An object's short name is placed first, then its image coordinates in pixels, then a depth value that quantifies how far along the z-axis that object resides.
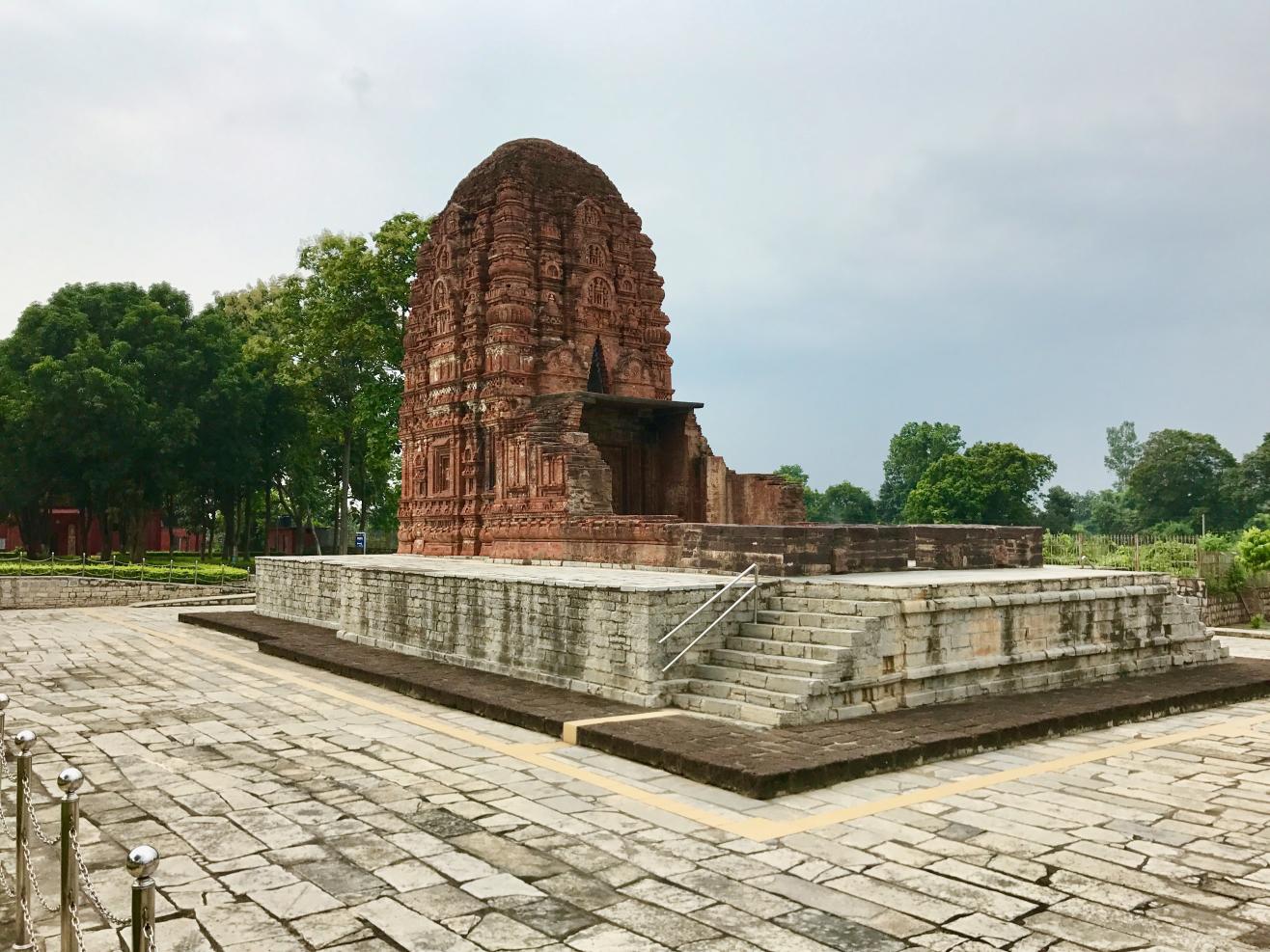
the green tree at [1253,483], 54.34
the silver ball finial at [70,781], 3.58
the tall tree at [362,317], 29.81
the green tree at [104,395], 27.95
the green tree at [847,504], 76.31
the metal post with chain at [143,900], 2.74
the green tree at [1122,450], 87.50
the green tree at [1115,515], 62.24
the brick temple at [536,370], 16.48
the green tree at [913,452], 67.31
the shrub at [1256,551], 22.11
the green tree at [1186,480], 57.12
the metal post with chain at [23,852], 3.80
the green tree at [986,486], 51.00
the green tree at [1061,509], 60.38
